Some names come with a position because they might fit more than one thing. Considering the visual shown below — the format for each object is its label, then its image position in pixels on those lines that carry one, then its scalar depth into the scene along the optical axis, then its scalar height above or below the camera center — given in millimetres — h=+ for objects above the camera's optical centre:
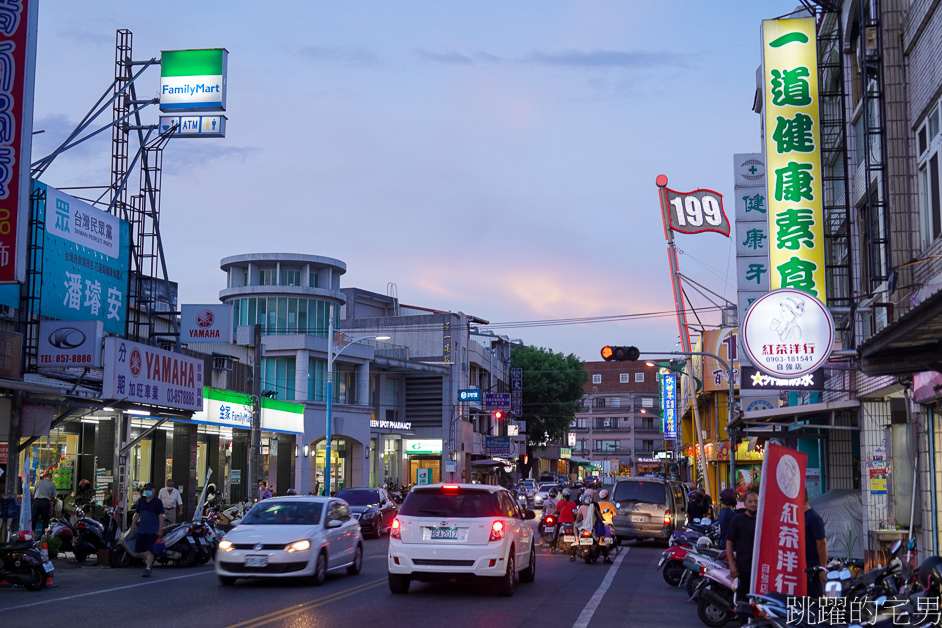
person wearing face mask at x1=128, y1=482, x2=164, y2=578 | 19547 -2076
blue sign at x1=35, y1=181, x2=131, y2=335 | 24766 +4016
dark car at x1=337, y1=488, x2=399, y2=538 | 32625 -2958
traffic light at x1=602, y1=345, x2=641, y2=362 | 25438 +1754
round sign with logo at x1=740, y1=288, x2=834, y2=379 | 14781 +1329
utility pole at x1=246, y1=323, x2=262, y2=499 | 33125 -358
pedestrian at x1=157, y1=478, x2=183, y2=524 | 26719 -2165
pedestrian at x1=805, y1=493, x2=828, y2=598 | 11344 -1350
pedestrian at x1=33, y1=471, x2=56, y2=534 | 23625 -2020
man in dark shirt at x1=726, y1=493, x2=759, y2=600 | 11758 -1454
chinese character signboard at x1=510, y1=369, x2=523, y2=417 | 86750 +2520
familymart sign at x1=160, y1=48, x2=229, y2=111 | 30594 +10289
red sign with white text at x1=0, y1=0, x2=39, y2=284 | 17953 +5136
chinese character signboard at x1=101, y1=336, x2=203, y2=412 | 22938 +996
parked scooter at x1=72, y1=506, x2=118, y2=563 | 22141 -2725
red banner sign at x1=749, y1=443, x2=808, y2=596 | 10469 -1172
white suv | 15438 -1838
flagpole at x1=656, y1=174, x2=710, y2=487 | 41938 +6635
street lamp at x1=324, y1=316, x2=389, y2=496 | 44438 +1593
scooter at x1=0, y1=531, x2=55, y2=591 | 16969 -2586
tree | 92000 +2829
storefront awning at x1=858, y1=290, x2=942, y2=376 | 8484 +799
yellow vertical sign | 19500 +5025
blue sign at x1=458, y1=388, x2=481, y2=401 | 65938 +1673
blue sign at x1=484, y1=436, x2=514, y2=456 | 79812 -2084
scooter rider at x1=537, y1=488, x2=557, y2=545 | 30464 -2687
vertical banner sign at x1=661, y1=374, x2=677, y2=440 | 69688 +1224
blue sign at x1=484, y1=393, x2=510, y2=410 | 73750 +1379
